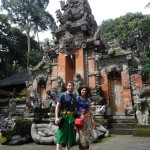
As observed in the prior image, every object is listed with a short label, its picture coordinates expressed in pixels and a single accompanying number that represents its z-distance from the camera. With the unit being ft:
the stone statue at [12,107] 47.34
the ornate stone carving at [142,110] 29.37
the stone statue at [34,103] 35.73
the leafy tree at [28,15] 102.78
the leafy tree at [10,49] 100.37
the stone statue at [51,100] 39.04
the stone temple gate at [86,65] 39.78
